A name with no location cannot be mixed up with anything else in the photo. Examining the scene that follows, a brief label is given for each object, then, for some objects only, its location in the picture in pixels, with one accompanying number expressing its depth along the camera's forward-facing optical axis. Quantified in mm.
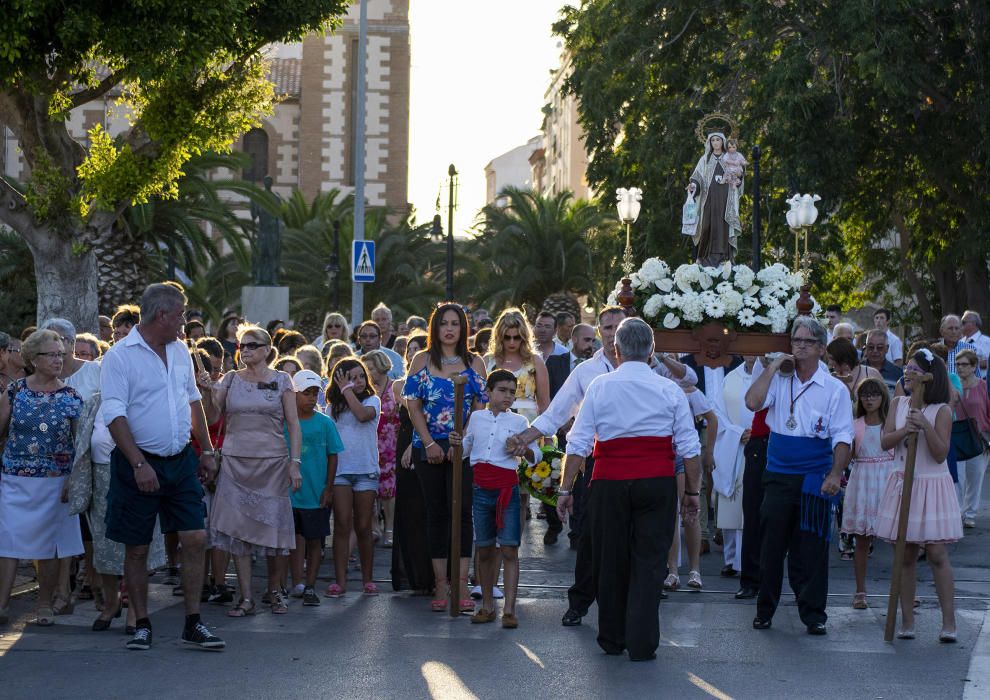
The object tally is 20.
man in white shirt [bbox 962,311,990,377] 18672
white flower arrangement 11102
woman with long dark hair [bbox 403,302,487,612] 10164
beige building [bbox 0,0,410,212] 54438
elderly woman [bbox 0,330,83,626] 9242
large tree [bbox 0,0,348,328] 13875
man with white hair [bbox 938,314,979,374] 16938
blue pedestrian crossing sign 23688
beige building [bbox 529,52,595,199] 82312
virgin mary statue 14227
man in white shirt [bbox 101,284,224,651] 8484
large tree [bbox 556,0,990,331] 25469
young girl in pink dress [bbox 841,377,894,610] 10578
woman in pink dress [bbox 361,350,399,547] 12297
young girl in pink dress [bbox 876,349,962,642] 9211
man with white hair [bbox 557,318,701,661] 8445
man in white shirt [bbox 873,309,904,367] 17712
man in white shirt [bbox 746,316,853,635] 9461
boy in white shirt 9594
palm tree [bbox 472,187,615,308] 37375
